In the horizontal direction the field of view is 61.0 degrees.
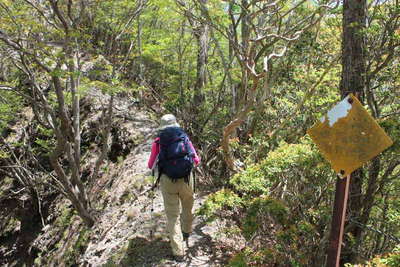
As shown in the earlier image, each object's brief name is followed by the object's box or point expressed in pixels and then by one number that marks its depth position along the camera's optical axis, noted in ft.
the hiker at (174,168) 15.35
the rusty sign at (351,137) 8.41
